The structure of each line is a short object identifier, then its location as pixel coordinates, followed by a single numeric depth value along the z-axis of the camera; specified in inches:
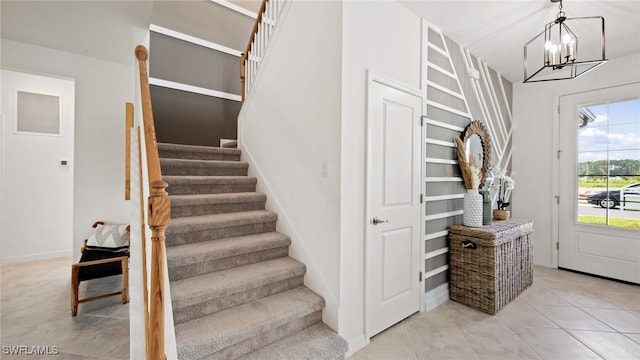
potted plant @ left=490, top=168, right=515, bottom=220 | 129.0
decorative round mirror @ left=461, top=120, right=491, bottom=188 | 123.3
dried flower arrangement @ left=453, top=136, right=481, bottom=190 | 110.9
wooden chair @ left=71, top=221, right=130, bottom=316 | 105.9
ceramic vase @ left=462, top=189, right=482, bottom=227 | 109.2
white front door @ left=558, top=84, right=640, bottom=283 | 129.0
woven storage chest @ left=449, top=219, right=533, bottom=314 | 99.6
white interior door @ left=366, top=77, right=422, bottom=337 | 84.1
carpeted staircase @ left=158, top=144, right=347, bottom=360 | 66.4
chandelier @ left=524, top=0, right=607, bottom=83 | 75.5
